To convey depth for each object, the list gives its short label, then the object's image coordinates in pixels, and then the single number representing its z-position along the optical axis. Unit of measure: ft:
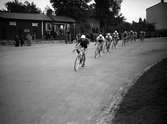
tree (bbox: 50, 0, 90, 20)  206.69
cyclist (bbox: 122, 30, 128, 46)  94.73
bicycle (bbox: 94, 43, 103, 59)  57.36
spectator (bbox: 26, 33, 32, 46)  104.40
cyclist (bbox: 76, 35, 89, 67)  41.14
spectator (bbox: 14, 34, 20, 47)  100.89
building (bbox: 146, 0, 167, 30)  219.20
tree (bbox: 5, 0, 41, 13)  284.20
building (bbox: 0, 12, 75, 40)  132.57
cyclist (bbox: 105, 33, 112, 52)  68.90
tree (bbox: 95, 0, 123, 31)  228.02
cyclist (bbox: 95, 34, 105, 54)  57.31
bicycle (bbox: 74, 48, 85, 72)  39.34
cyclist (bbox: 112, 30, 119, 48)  80.43
